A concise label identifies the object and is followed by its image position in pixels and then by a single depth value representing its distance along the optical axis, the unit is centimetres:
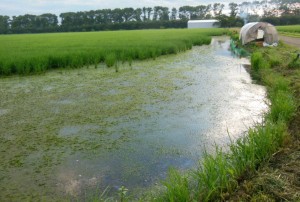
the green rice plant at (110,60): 947
